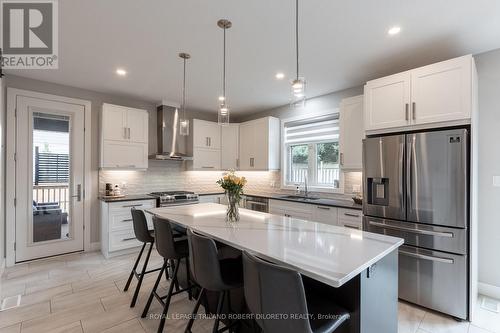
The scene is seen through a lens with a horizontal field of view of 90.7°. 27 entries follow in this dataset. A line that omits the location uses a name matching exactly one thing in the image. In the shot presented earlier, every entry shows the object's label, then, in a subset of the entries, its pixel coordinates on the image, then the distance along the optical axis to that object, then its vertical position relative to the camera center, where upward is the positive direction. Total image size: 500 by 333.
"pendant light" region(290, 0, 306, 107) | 1.93 +0.61
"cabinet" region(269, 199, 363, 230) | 3.21 -0.68
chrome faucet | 4.45 -0.44
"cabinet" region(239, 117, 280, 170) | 4.87 +0.46
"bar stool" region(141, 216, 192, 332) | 2.11 -0.72
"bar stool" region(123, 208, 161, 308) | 2.60 -0.68
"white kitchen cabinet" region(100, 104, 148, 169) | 4.05 +0.48
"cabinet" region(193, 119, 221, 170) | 5.12 +0.44
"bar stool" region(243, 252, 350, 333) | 1.10 -0.64
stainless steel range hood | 4.69 +0.60
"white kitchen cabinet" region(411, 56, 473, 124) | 2.31 +0.75
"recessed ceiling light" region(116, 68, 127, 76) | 3.24 +1.26
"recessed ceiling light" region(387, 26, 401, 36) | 2.25 +1.27
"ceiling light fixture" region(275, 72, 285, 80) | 3.37 +1.26
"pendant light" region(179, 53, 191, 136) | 2.84 +0.49
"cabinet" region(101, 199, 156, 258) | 3.81 -0.99
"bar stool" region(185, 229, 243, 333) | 1.61 -0.69
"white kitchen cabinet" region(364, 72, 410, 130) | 2.67 +0.74
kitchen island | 1.29 -0.51
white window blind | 4.20 +0.67
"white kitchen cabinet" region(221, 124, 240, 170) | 5.50 +0.45
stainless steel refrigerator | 2.29 -0.44
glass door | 3.60 -0.19
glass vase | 2.37 -0.39
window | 4.21 +0.26
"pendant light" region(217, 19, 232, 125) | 2.59 +0.56
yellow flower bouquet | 2.34 -0.24
